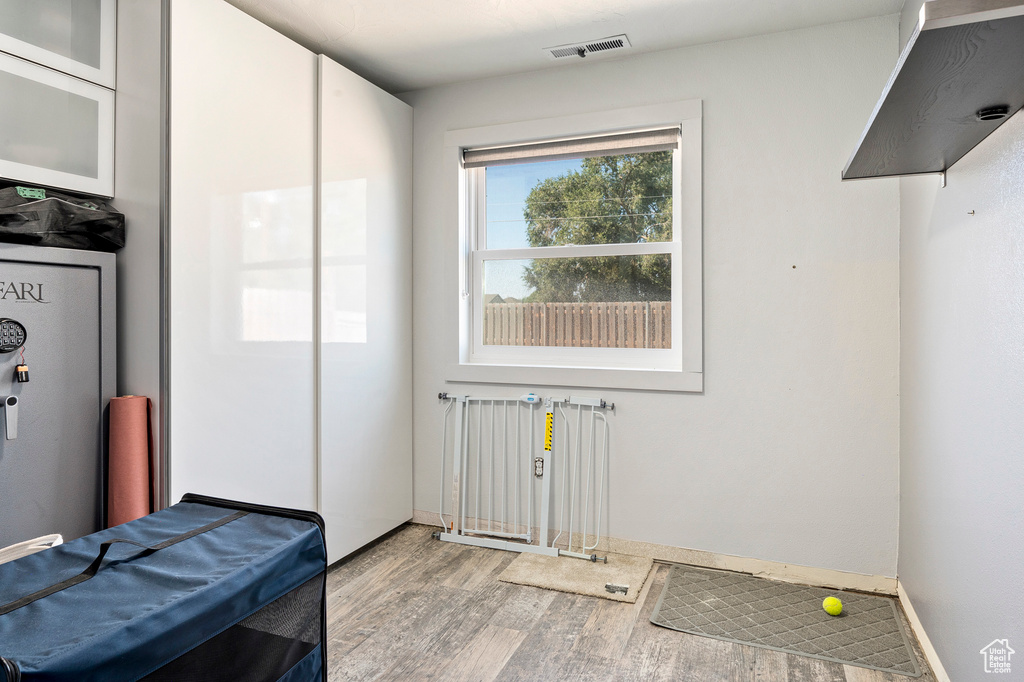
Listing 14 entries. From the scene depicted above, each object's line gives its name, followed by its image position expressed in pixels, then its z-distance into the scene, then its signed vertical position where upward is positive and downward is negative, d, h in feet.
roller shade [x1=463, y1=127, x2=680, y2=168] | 9.65 +3.05
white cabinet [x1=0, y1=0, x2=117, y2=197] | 6.12 +2.51
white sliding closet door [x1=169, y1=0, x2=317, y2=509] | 6.88 +0.92
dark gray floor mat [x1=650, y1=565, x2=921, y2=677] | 6.94 -3.52
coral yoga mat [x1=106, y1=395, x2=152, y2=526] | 6.53 -1.40
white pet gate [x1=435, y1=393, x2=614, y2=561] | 9.96 -2.33
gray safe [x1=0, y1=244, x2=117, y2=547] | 5.90 -0.59
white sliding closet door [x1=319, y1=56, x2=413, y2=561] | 9.07 +0.37
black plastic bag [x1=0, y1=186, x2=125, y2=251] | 5.89 +1.14
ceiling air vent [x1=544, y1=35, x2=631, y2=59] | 9.07 +4.30
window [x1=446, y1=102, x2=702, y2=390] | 9.59 +1.32
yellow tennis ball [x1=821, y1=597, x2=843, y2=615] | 7.72 -3.39
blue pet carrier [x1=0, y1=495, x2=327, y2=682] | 3.15 -1.52
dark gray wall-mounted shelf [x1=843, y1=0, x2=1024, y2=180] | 3.06 +1.61
